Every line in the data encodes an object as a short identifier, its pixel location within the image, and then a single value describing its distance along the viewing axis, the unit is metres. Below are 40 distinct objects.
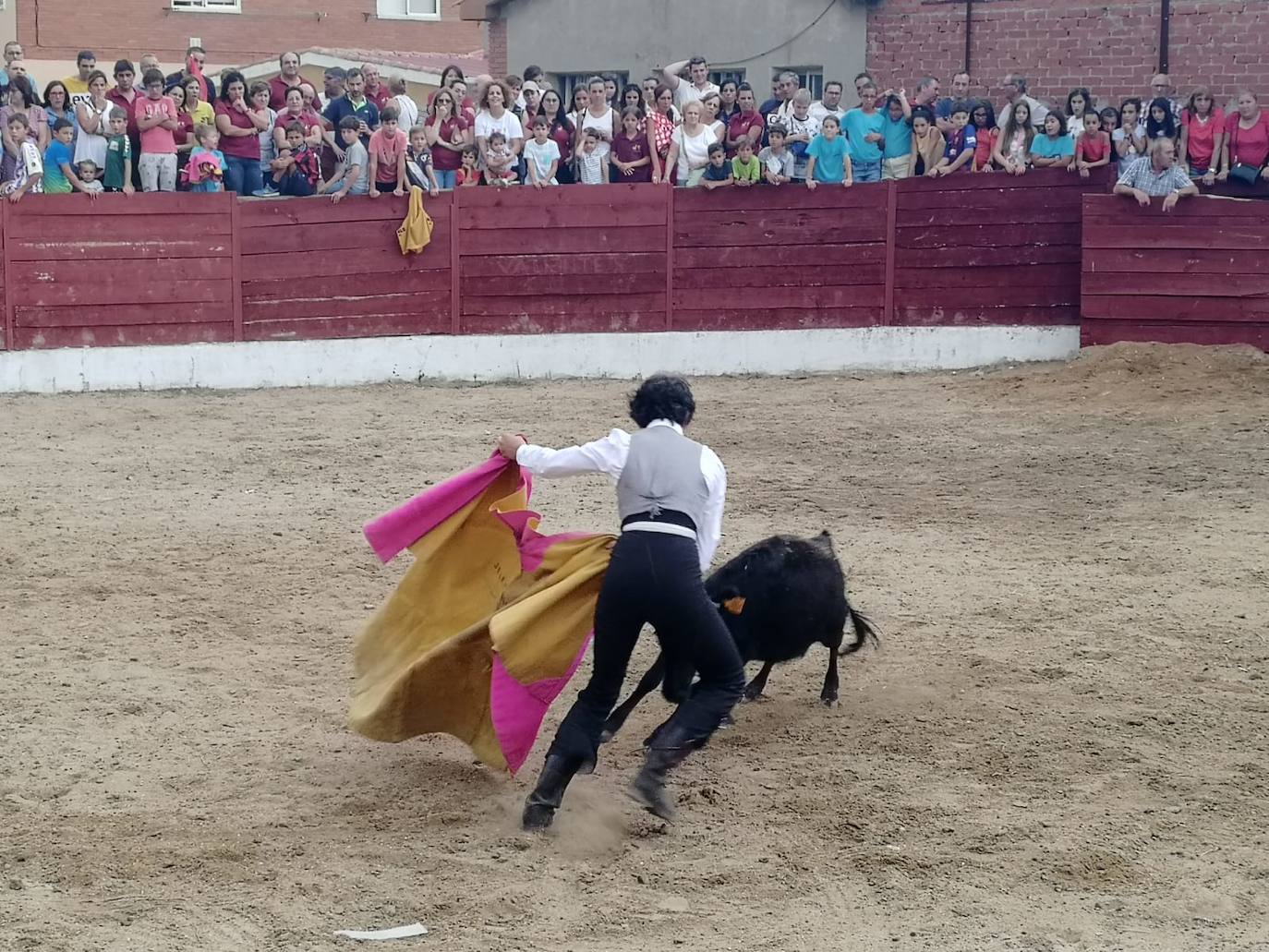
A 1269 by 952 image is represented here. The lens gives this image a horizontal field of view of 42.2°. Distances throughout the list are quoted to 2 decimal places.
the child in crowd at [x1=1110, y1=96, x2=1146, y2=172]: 12.20
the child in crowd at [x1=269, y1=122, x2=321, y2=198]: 12.25
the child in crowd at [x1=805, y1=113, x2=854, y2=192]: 12.91
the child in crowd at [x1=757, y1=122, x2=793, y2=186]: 12.76
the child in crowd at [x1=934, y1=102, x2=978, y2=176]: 12.84
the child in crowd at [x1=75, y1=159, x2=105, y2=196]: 11.66
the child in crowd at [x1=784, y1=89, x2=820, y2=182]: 13.04
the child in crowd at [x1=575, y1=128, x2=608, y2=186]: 12.88
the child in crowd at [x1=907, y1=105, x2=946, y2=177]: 12.87
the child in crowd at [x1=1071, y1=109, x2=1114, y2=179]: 12.40
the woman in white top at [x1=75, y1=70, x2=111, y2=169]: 11.33
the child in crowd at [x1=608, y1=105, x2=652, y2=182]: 12.95
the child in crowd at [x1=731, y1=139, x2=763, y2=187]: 12.85
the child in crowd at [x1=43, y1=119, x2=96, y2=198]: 11.61
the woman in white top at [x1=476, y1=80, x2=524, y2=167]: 12.62
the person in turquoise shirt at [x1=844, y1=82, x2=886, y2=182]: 12.95
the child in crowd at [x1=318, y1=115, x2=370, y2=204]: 12.30
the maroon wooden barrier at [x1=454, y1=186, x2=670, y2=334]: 13.03
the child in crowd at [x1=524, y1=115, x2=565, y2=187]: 12.76
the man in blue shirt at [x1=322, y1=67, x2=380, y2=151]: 12.50
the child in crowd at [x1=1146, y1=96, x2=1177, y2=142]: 12.02
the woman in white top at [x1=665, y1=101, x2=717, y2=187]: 12.97
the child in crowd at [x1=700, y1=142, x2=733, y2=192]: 12.94
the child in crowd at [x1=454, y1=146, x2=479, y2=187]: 12.82
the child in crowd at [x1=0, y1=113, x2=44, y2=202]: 11.53
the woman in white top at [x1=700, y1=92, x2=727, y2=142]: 12.91
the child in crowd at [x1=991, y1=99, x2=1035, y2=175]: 12.76
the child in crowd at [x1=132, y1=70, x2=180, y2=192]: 11.48
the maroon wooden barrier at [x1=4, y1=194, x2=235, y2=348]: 11.91
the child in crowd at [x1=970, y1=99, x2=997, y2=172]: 12.86
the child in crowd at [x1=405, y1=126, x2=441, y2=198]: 12.52
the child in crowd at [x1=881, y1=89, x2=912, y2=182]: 12.93
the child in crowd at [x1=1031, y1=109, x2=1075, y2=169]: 12.68
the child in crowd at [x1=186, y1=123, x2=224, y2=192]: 11.85
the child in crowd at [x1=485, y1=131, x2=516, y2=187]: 12.70
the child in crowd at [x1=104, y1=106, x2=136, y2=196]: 11.52
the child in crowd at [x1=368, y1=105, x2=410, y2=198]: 12.30
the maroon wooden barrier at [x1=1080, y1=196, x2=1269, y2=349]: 11.91
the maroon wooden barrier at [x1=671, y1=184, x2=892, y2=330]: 13.20
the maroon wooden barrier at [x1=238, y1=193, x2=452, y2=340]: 12.56
